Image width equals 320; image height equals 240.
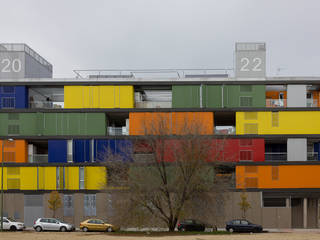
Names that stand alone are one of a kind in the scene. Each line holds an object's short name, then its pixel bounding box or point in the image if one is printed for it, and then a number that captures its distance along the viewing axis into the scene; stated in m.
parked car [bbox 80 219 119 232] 50.17
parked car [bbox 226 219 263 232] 49.34
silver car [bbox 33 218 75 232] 50.75
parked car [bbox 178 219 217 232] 48.95
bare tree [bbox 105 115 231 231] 44.75
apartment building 59.66
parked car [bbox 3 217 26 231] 51.56
